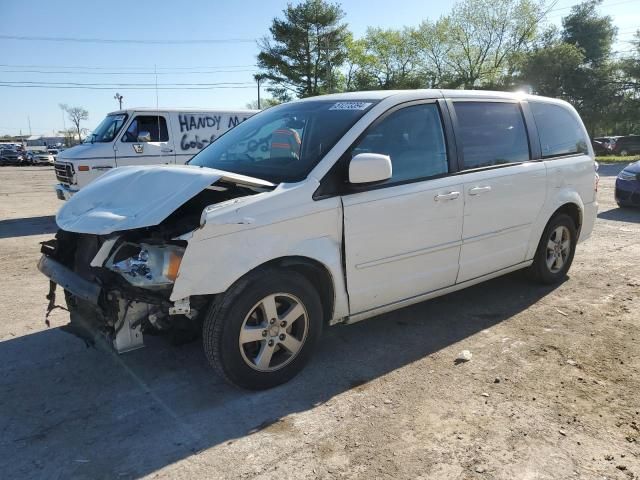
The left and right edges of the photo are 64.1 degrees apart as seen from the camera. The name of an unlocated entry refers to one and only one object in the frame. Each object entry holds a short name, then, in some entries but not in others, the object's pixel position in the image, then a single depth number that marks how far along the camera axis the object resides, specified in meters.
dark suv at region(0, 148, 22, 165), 40.34
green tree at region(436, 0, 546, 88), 51.03
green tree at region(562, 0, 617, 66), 51.16
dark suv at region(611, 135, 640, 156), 31.91
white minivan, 2.97
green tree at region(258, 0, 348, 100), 46.09
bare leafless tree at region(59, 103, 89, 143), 94.06
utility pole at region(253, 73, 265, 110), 48.88
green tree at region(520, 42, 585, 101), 39.59
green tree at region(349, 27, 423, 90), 54.97
